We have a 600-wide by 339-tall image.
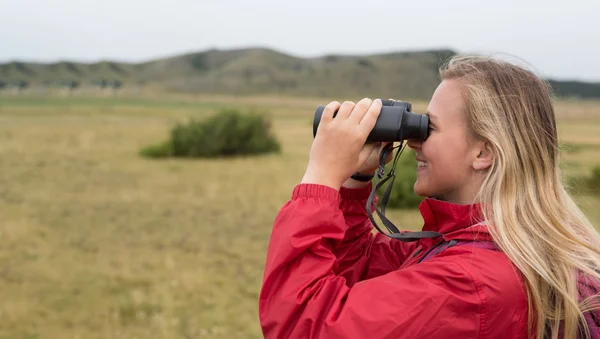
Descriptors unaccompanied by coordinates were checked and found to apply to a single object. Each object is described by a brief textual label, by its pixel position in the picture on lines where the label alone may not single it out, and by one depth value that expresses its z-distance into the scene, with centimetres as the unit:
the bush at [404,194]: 1031
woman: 117
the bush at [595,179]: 1316
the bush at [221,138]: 1816
